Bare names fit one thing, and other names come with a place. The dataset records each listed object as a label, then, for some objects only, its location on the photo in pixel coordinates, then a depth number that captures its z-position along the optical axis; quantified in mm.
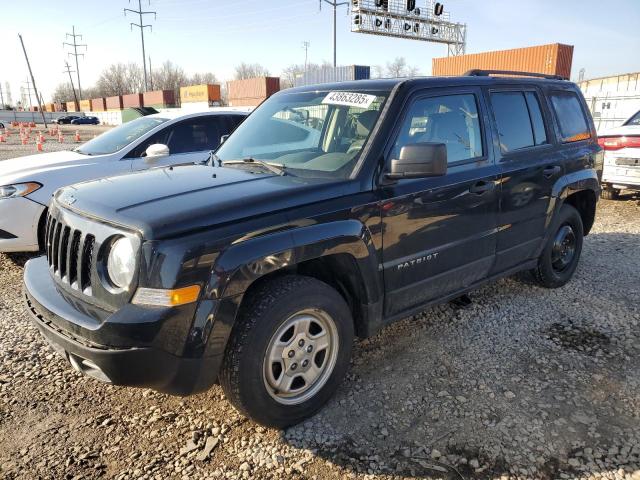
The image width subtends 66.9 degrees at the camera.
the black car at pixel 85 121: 63156
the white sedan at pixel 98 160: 5082
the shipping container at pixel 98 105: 82238
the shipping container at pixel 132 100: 65169
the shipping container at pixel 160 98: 59938
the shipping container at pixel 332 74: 29891
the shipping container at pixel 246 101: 40688
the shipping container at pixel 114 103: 73700
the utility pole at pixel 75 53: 78850
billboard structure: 39469
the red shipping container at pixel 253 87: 39469
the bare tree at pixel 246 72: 103406
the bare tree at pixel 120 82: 112688
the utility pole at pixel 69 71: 85375
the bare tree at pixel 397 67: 70288
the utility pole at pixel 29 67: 40719
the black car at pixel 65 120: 66812
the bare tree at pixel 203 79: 113562
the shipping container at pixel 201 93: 51969
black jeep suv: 2230
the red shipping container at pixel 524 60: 27562
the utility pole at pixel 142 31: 52000
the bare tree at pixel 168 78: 108812
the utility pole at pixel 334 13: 28297
